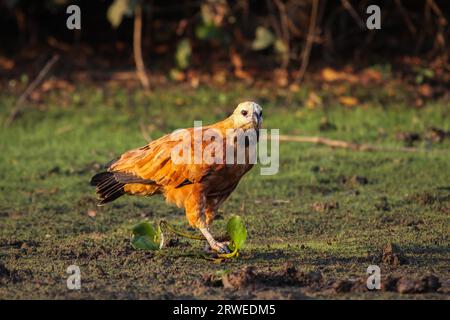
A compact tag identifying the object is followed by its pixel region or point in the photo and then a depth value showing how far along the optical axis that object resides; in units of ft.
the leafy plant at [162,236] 21.89
